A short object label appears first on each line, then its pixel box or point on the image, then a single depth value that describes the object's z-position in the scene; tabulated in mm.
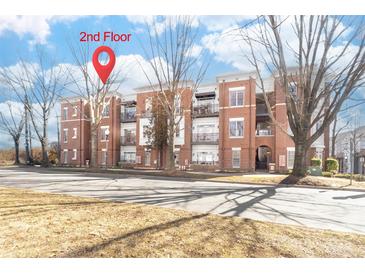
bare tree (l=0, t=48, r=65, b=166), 25438
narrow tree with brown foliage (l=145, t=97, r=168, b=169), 24375
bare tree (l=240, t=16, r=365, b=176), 11094
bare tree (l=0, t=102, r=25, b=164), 31891
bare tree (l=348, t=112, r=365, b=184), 22069
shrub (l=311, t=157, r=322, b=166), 19056
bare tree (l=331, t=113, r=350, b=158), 22778
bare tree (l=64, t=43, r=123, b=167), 18516
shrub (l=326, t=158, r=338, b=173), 19109
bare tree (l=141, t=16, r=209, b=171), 16875
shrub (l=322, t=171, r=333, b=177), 16828
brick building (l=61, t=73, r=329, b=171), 21906
